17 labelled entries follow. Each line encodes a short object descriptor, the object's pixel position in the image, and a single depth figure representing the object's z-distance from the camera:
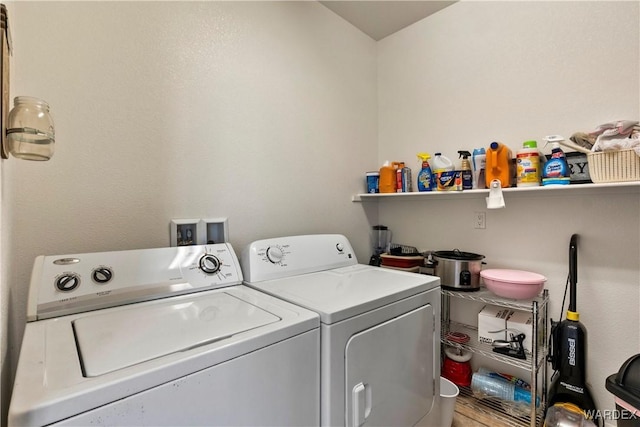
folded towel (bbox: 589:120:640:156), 1.33
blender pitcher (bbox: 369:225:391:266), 2.50
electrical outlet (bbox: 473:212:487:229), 2.00
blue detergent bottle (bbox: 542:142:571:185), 1.54
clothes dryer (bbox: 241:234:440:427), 0.97
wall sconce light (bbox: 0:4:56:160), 0.69
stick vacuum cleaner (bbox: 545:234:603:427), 1.53
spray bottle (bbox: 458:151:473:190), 1.90
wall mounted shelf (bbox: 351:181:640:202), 1.42
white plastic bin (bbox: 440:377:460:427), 1.54
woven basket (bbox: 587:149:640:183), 1.33
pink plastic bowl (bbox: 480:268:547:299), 1.60
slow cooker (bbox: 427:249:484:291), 1.81
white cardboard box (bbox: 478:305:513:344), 1.71
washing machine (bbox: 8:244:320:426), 0.59
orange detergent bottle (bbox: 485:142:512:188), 1.75
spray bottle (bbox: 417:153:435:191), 2.08
